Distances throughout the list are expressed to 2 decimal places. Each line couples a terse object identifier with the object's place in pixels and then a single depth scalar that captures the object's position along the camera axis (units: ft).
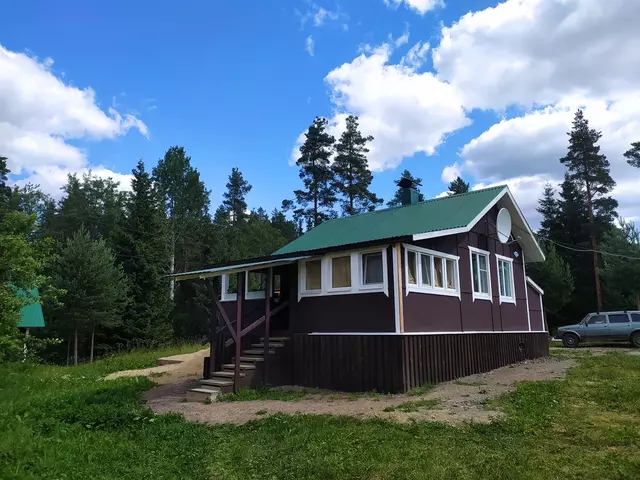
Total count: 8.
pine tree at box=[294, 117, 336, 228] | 131.75
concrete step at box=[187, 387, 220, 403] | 33.71
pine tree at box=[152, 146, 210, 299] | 133.69
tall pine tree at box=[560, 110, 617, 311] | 126.62
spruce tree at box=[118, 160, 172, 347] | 95.66
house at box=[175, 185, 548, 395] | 35.60
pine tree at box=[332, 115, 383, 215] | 131.03
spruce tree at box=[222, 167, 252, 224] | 178.70
